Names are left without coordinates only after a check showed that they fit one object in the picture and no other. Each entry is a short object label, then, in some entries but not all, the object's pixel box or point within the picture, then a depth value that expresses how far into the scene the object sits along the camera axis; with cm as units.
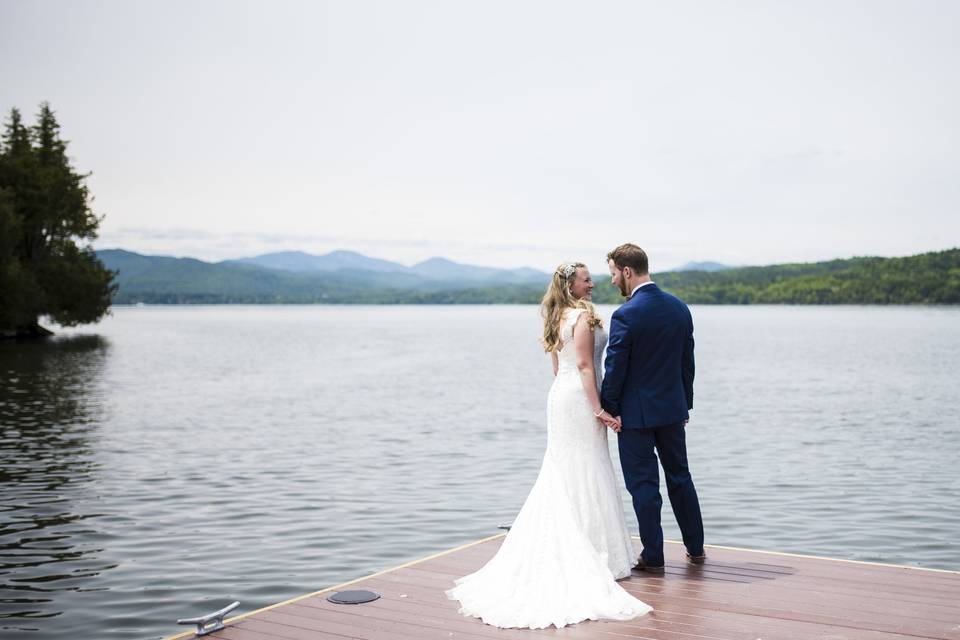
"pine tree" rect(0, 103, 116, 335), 5825
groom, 717
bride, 668
